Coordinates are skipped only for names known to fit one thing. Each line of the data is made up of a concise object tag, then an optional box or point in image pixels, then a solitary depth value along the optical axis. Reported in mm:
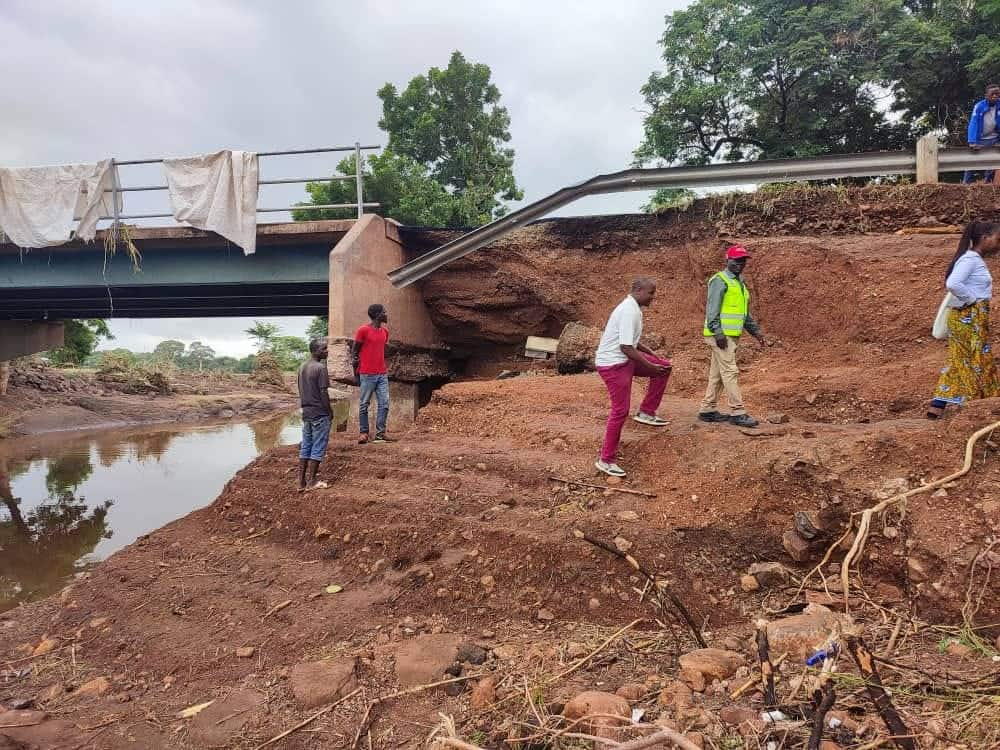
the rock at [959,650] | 2707
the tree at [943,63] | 11656
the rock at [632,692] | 2734
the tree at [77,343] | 24875
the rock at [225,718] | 3252
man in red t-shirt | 6918
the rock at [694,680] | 2719
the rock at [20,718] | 3561
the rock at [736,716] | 2311
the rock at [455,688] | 3225
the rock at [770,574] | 3729
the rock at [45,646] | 4613
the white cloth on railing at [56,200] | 11117
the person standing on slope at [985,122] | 7613
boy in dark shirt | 6254
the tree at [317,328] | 40950
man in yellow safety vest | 5184
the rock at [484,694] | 2996
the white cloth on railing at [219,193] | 10820
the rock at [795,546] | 3847
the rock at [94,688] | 3934
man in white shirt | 4781
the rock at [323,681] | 3363
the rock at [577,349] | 9422
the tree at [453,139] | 20484
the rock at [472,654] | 3471
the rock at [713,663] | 2805
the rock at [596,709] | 2494
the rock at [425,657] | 3395
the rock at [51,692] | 3910
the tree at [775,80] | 12922
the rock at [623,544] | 4059
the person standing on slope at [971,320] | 4367
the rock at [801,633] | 2822
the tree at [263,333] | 42188
